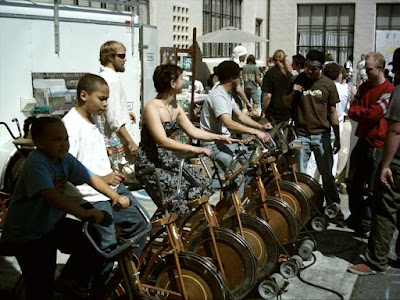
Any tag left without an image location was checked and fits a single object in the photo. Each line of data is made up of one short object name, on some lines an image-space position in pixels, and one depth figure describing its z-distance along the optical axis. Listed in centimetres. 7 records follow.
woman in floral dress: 475
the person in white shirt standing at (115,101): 555
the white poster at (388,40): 2569
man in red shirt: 620
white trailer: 659
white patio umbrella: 1602
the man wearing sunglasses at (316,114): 685
